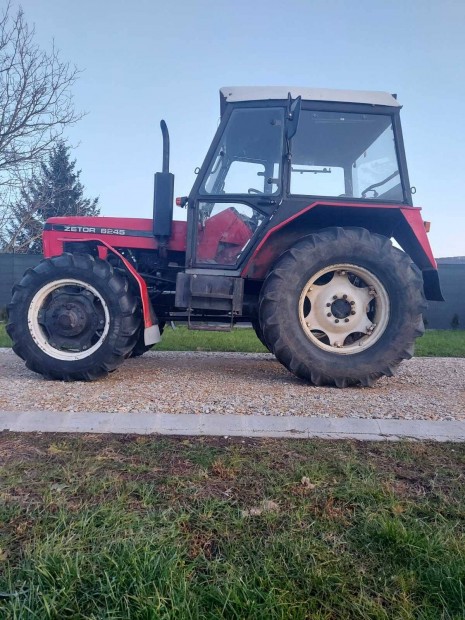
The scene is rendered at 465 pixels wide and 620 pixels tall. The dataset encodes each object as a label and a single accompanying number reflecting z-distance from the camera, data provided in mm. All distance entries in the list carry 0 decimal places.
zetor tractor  4367
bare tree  14805
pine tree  17531
